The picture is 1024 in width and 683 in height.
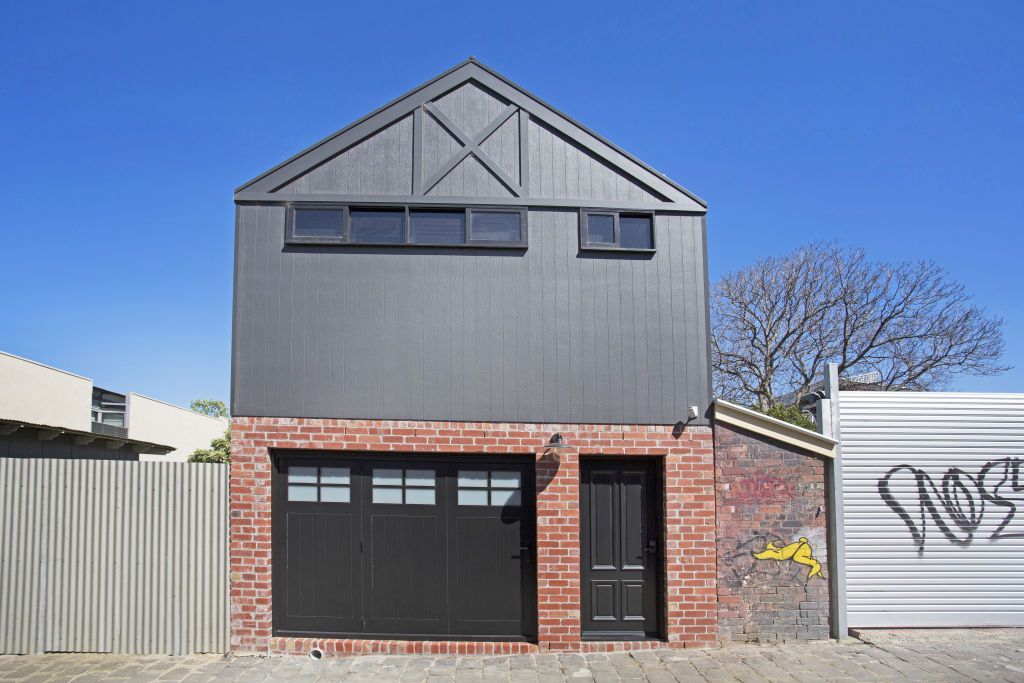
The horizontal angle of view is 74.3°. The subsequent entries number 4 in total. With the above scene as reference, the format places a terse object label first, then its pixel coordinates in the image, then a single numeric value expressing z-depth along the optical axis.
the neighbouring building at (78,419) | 12.99
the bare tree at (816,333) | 22.66
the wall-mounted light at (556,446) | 7.45
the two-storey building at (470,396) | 7.65
